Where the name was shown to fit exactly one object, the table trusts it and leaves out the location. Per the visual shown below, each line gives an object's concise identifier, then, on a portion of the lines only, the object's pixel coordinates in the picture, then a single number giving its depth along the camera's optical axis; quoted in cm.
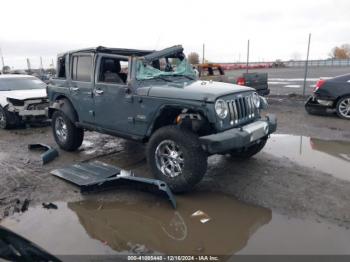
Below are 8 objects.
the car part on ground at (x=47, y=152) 585
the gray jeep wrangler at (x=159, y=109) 427
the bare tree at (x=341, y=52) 7106
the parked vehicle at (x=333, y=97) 910
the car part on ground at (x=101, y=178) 414
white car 892
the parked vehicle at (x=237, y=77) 1173
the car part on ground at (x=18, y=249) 169
